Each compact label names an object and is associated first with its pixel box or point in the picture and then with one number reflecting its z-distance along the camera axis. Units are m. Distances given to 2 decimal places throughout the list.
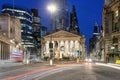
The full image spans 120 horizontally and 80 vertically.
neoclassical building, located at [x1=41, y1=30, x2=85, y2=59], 77.75
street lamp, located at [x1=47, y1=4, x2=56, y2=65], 22.79
